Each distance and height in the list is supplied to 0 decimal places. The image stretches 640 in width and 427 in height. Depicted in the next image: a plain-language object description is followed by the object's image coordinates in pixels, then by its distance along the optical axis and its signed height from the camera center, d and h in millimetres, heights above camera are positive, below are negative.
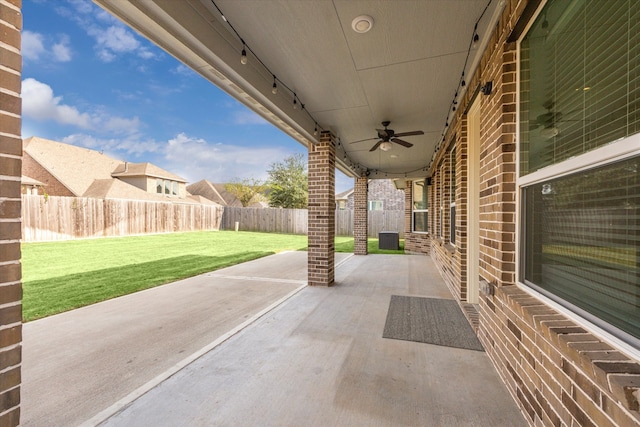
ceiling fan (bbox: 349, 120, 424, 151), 4730 +1378
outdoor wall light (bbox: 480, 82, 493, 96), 2482 +1152
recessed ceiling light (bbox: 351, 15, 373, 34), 2268 +1609
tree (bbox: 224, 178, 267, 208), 27156 +2665
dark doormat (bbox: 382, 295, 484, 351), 2879 -1281
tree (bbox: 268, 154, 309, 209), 23859 +2847
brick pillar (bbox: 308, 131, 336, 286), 5004 +43
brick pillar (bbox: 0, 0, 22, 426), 1053 +1
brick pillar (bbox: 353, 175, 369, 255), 8867 +13
